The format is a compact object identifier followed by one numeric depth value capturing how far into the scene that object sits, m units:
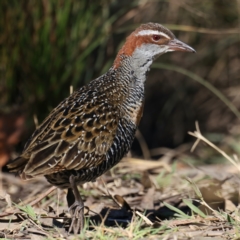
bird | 9.32
